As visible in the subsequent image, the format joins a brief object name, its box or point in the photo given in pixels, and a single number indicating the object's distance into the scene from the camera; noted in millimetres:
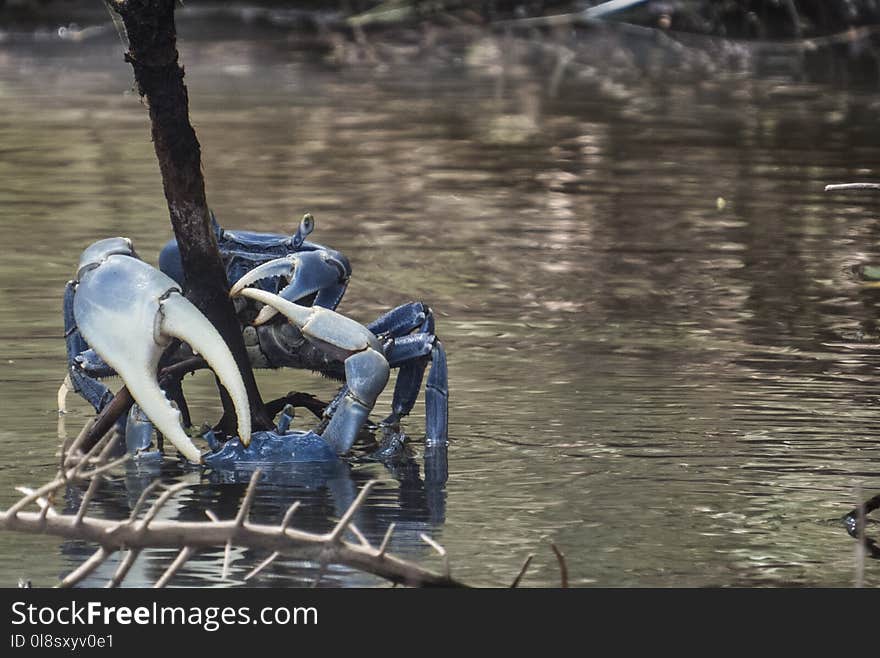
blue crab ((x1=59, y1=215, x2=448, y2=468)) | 13812
